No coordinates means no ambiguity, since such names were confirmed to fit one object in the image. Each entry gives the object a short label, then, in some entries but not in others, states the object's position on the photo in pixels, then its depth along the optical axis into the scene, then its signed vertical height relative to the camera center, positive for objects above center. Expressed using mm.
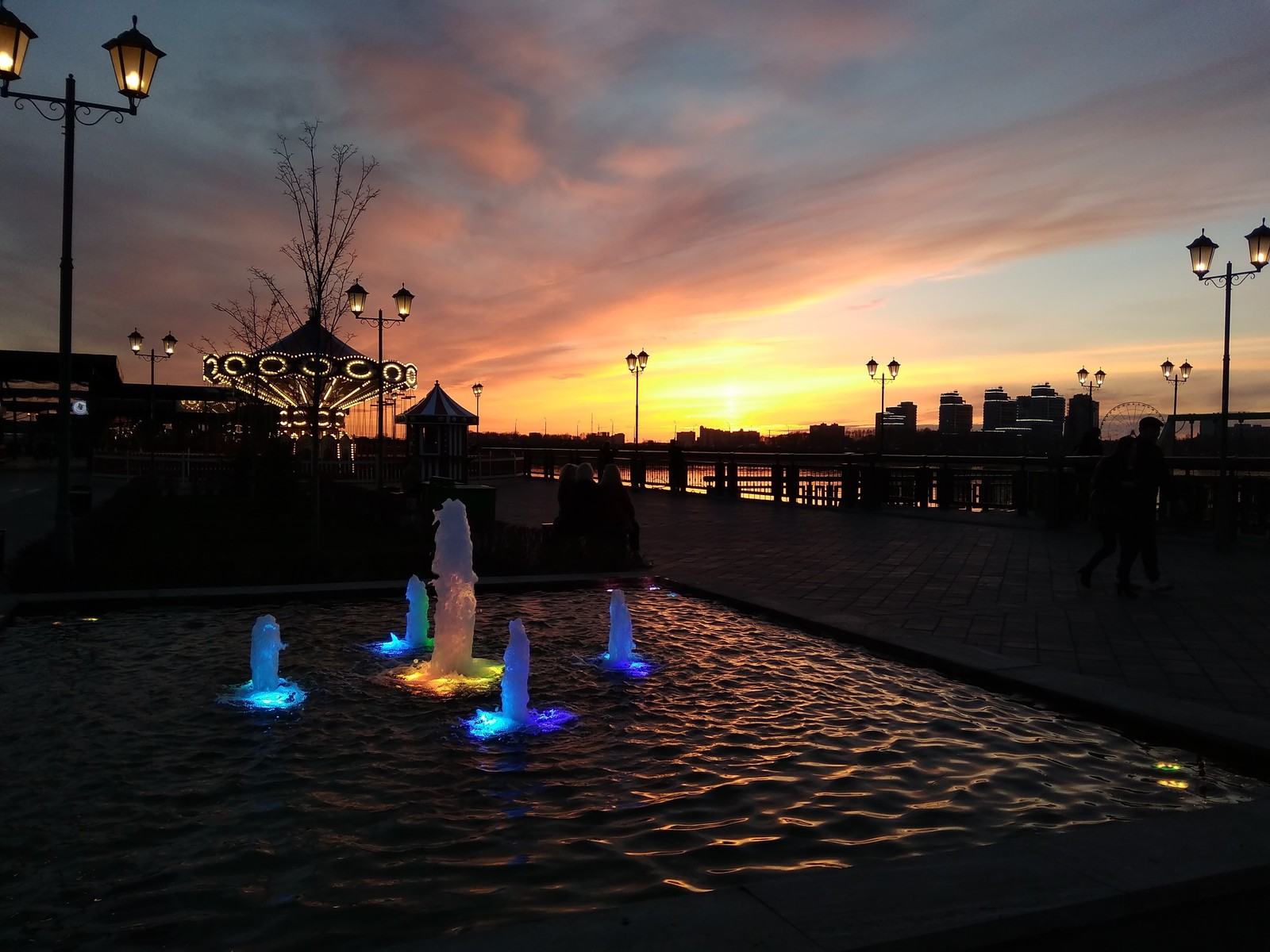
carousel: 26844 +2602
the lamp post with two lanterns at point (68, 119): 10008 +3851
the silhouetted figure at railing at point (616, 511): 12375 -678
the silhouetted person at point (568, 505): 12523 -607
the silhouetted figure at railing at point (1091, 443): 16922 +529
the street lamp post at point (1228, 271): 13492 +3693
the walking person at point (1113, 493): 9719 -243
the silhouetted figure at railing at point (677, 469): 28219 -163
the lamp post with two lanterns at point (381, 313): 22484 +4020
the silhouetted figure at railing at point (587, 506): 12484 -622
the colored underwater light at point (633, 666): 6652 -1565
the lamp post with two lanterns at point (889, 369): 40553 +4544
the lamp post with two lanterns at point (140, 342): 34812 +4413
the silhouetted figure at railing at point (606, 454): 21656 +217
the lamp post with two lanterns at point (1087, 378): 57875 +6192
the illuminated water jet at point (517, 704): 5473 -1530
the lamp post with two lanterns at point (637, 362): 36344 +4160
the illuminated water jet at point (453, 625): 6484 -1288
